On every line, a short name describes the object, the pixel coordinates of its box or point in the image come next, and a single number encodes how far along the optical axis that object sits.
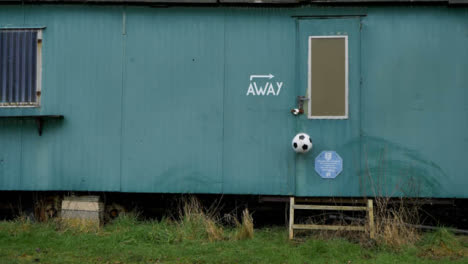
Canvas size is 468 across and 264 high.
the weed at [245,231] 6.34
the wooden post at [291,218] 6.27
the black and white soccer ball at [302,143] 6.50
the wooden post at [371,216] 5.98
